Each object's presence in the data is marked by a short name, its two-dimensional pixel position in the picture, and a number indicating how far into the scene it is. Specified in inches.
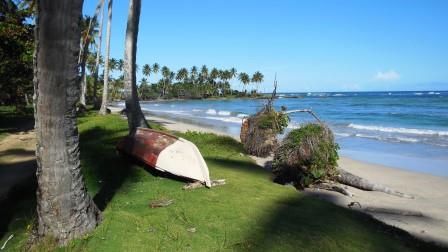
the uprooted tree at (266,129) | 537.0
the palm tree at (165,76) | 5278.5
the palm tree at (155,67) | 5265.8
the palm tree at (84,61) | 1138.0
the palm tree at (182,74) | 5497.0
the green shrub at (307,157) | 386.6
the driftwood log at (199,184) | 287.8
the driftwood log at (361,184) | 382.9
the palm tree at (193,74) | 5472.4
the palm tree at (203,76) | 5452.8
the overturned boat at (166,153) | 306.3
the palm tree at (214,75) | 5452.8
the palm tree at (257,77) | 5536.4
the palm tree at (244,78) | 5516.7
